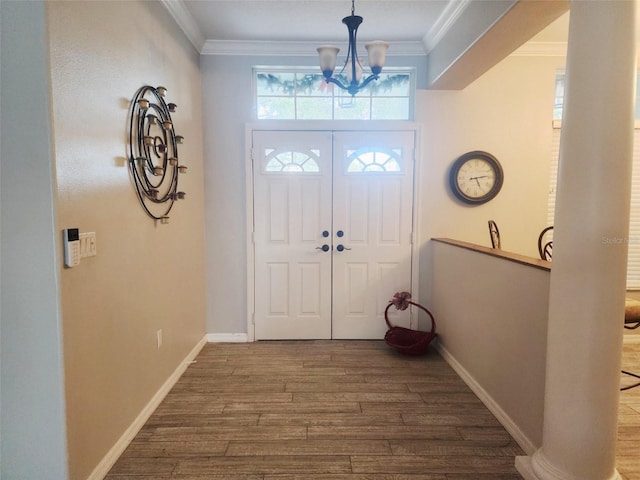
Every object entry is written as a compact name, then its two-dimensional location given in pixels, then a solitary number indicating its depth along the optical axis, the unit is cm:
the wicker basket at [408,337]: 310
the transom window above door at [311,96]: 341
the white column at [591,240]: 138
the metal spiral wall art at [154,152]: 206
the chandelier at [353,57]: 208
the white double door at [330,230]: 337
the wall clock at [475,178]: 336
